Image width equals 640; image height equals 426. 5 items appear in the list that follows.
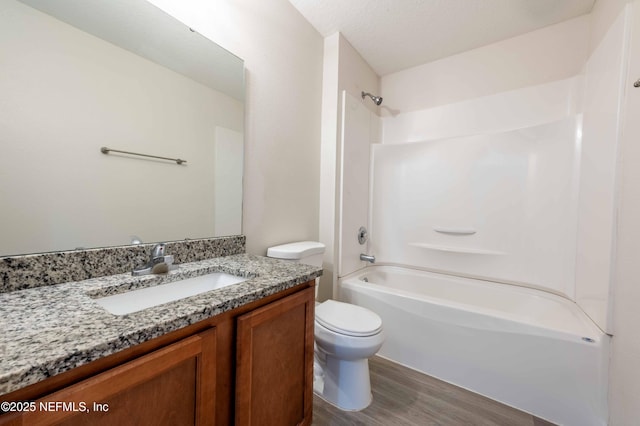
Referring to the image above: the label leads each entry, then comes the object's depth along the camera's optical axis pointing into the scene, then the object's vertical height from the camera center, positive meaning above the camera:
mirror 0.77 +0.29
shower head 2.27 +0.98
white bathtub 1.25 -0.78
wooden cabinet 0.47 -0.43
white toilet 1.29 -0.73
